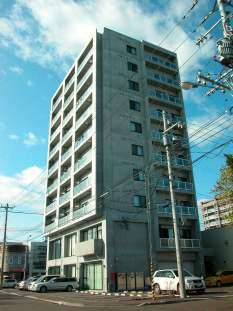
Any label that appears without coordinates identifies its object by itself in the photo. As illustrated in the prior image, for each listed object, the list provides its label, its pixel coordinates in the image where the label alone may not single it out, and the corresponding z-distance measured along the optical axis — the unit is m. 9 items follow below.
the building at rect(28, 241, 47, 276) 65.76
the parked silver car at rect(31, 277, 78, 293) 27.92
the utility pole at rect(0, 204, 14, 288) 40.29
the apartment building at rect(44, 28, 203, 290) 27.08
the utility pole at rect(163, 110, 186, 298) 15.86
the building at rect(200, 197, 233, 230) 102.61
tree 25.56
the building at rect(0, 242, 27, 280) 63.95
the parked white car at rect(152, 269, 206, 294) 18.20
